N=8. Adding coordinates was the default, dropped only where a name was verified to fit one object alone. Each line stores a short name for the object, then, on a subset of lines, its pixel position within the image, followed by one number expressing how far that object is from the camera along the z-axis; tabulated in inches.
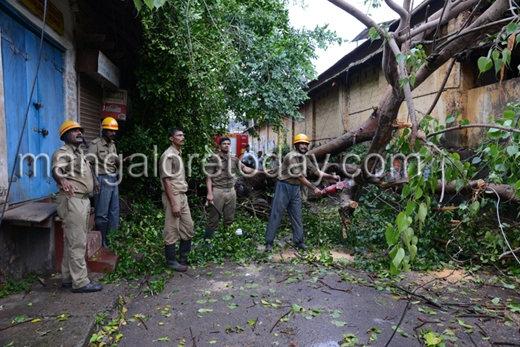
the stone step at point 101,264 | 176.3
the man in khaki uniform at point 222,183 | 236.5
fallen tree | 82.7
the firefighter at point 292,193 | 226.8
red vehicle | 853.8
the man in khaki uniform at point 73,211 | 151.0
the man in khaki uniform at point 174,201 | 184.7
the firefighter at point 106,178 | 205.3
